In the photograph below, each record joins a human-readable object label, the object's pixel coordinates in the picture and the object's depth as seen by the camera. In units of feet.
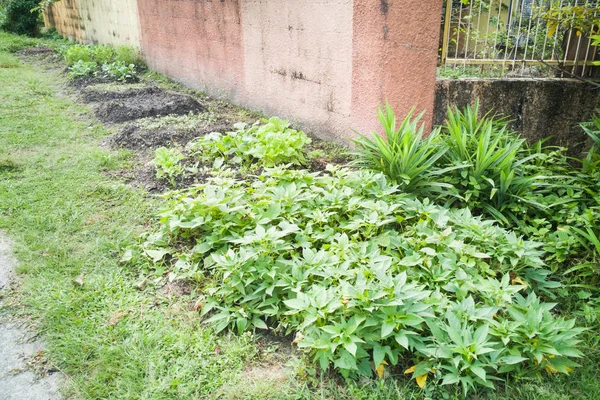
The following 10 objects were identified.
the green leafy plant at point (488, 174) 11.37
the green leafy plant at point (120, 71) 28.18
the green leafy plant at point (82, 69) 29.07
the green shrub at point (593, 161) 12.05
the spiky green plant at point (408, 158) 11.46
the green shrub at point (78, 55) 32.01
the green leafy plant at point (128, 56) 31.09
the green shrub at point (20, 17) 52.01
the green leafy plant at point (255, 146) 13.70
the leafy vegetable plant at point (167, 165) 13.57
